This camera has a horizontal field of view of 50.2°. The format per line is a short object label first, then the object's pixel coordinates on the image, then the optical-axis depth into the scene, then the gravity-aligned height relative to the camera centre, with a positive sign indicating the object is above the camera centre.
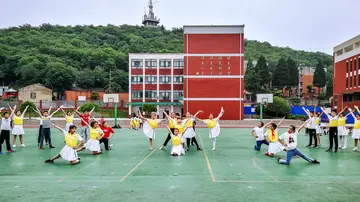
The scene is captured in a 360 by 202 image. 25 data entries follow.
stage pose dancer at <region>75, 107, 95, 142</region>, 16.84 -1.02
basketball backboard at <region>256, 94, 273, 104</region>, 45.84 +0.58
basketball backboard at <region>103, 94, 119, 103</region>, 43.78 +0.50
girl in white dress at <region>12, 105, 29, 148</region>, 17.05 -1.03
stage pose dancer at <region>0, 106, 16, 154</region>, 15.08 -1.06
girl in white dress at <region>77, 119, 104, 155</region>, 14.66 -1.49
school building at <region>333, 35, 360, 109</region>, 48.09 +3.96
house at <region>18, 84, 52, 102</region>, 69.69 +1.64
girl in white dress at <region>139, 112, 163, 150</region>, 16.30 -1.00
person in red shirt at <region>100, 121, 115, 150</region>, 16.31 -1.34
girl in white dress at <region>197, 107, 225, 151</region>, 16.50 -1.05
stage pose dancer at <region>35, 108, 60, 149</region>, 16.44 -1.08
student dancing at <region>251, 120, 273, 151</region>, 16.30 -1.37
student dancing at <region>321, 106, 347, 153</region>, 15.74 -0.90
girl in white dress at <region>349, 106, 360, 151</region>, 16.18 -1.13
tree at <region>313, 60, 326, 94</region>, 84.00 +5.95
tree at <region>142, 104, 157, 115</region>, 57.03 -0.83
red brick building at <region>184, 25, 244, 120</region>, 51.69 +4.54
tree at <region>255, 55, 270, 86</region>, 80.81 +6.86
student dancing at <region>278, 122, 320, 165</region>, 12.18 -1.36
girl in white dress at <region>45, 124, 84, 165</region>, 12.04 -1.45
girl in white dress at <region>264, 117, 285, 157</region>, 14.18 -1.57
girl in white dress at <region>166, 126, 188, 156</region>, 14.44 -1.61
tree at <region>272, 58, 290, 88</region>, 83.94 +6.32
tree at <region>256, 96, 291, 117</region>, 59.66 -0.79
